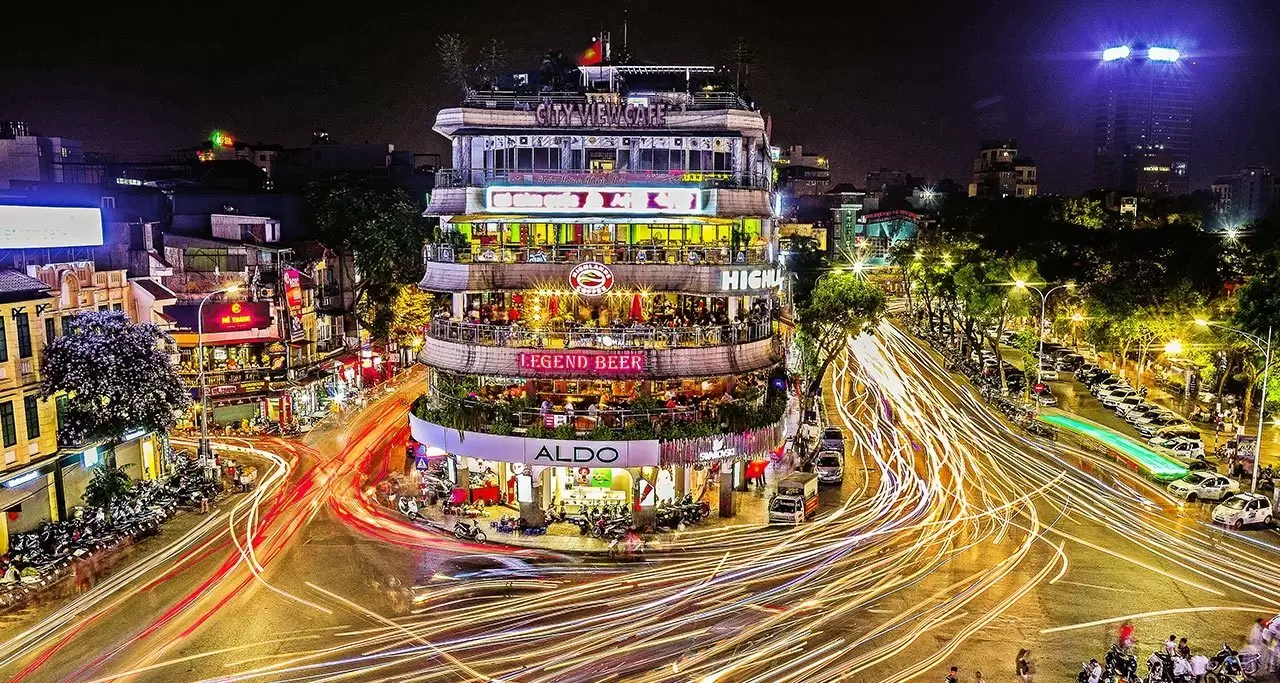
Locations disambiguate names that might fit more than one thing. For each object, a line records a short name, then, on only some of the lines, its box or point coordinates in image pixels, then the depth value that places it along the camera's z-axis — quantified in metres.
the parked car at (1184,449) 52.62
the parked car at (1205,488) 44.97
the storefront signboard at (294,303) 64.12
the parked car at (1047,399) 69.62
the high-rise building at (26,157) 67.69
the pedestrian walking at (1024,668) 25.91
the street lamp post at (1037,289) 65.25
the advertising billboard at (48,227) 41.25
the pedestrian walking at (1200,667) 25.22
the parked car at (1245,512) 40.75
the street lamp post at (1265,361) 45.38
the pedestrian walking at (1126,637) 26.93
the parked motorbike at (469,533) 39.50
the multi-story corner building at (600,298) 41.09
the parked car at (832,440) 53.41
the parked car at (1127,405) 65.36
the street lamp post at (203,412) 48.29
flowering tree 39.38
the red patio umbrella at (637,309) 44.38
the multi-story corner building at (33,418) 37.75
